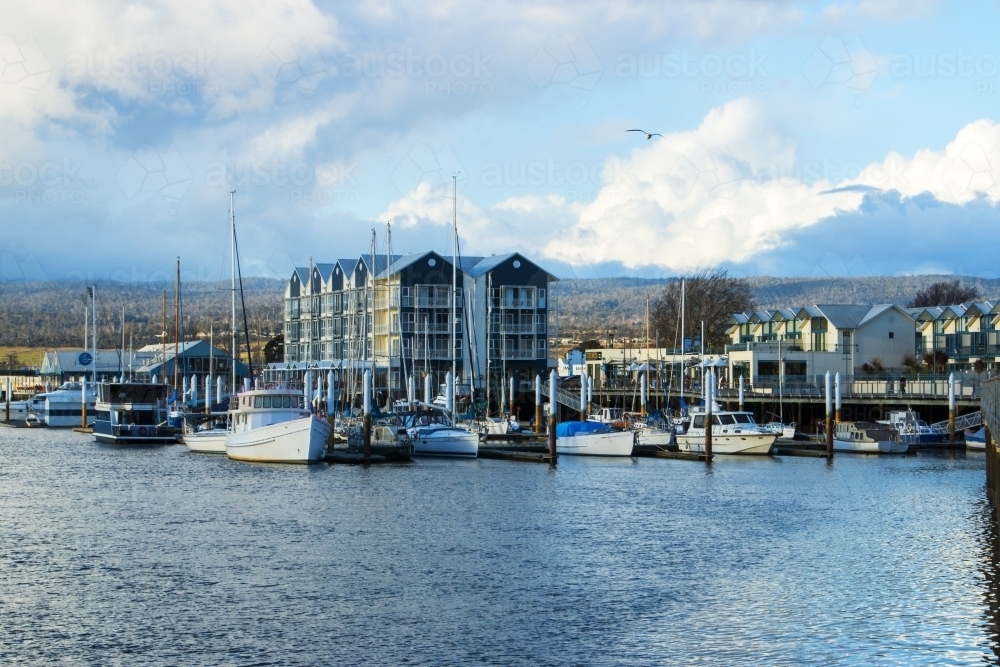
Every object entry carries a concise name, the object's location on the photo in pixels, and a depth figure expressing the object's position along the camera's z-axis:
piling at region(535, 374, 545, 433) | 88.96
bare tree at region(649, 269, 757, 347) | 161.75
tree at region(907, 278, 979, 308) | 170.62
